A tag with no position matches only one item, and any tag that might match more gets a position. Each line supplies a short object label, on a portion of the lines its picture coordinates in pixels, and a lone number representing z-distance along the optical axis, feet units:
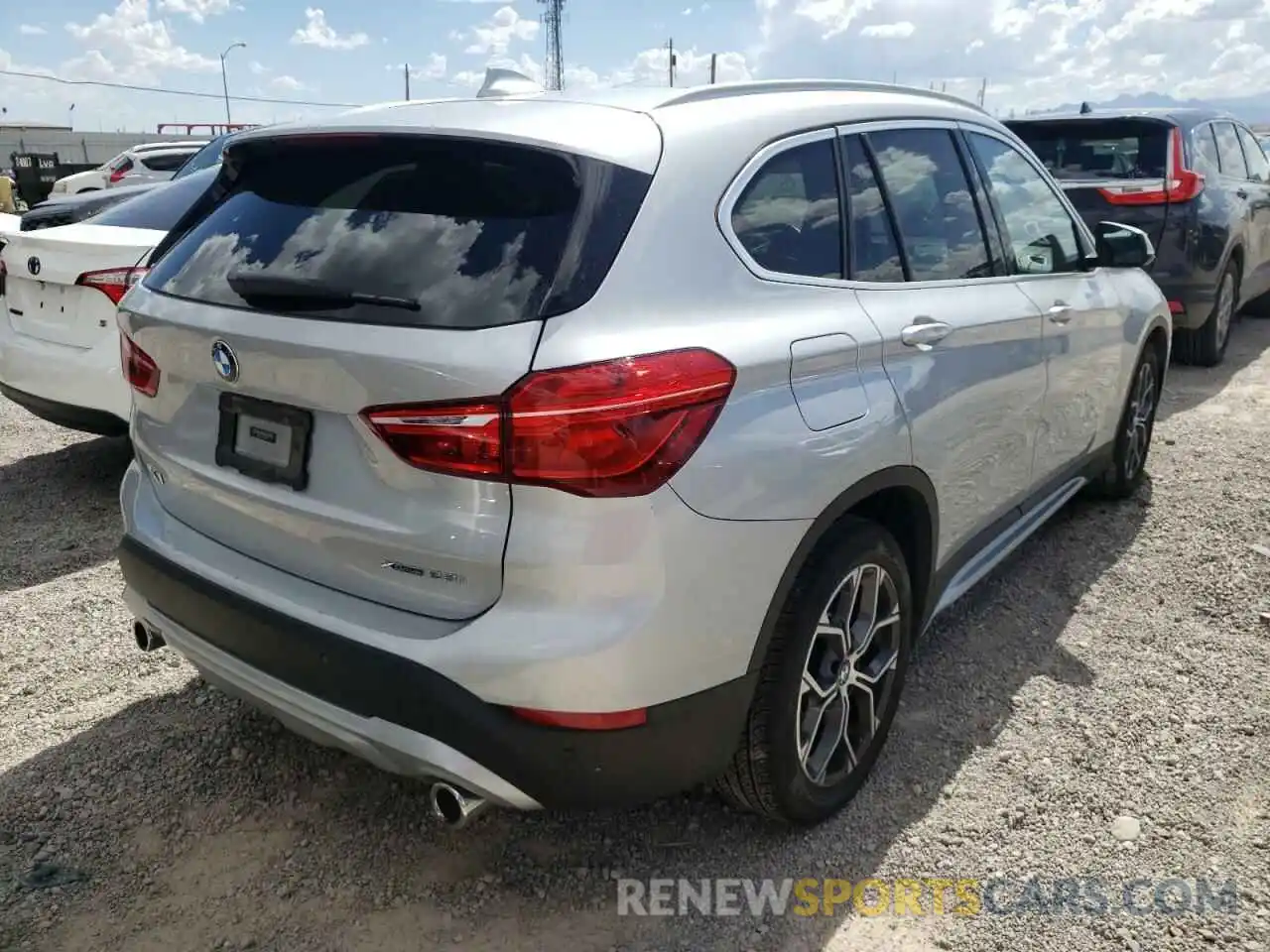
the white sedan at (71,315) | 15.56
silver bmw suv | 6.45
